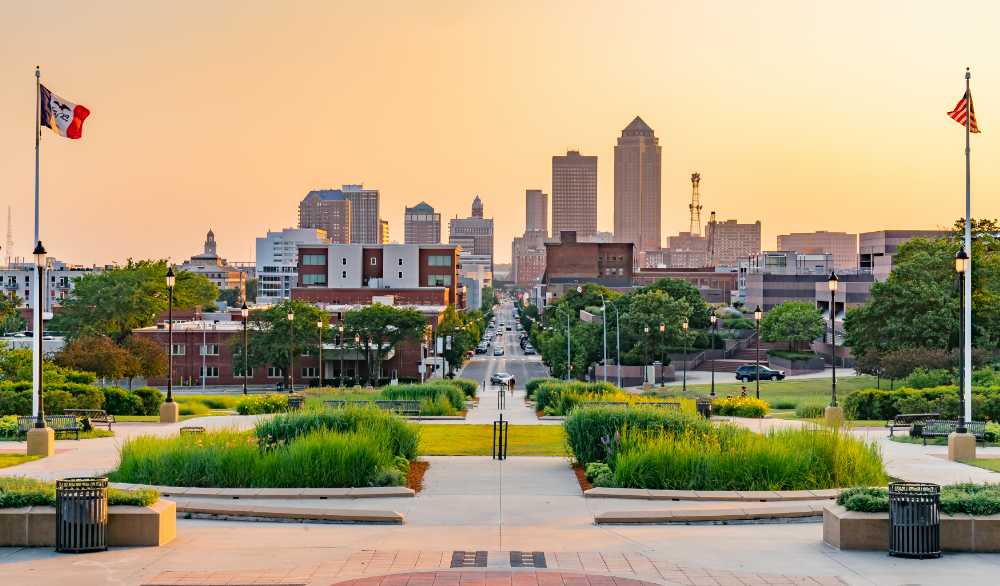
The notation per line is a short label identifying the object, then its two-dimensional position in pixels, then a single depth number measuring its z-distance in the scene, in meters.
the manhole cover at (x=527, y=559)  16.02
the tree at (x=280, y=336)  96.81
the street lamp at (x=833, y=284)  38.83
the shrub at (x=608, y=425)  24.73
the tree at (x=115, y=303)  101.94
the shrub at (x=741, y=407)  45.06
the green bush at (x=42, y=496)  17.14
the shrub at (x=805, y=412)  42.03
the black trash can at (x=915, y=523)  16.41
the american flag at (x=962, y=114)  33.43
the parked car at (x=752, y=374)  92.56
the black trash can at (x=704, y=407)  39.59
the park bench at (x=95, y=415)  37.41
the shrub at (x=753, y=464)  21.94
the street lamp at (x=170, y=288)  39.41
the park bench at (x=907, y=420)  35.46
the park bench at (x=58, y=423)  32.88
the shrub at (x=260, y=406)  45.19
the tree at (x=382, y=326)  102.88
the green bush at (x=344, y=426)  24.50
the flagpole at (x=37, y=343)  29.94
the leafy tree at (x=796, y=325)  115.31
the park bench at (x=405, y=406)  42.27
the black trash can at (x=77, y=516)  16.55
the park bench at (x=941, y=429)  32.19
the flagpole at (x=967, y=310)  31.27
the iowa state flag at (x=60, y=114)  33.91
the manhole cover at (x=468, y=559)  15.98
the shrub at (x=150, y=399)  44.97
